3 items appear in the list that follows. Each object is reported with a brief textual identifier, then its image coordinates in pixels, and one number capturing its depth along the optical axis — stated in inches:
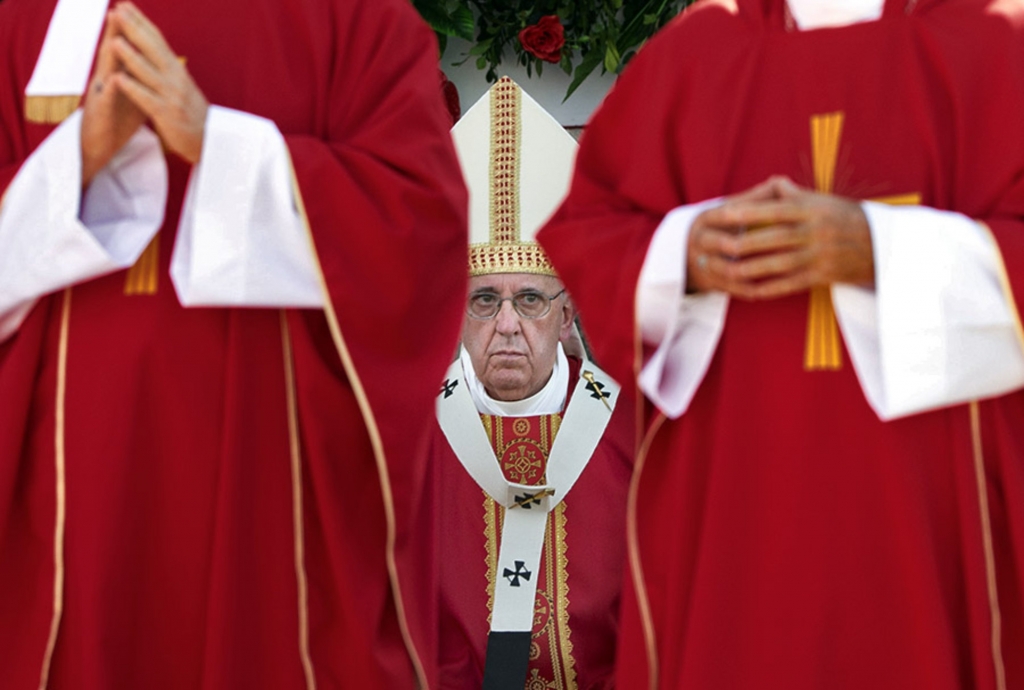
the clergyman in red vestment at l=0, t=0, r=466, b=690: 213.9
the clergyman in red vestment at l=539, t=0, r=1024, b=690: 200.8
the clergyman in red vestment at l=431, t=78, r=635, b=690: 322.7
